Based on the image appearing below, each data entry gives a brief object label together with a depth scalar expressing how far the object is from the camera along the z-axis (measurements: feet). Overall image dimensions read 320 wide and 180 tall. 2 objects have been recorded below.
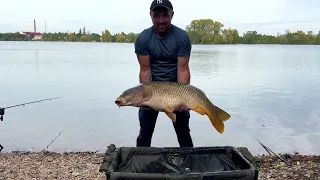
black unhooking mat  7.28
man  8.05
